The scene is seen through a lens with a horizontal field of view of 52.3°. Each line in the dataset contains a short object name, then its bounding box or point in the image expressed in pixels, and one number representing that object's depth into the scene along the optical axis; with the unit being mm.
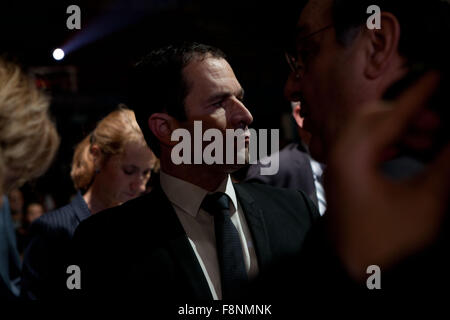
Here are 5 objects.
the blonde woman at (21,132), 1051
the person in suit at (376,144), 594
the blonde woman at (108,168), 2119
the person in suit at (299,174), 2391
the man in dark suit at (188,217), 1190
